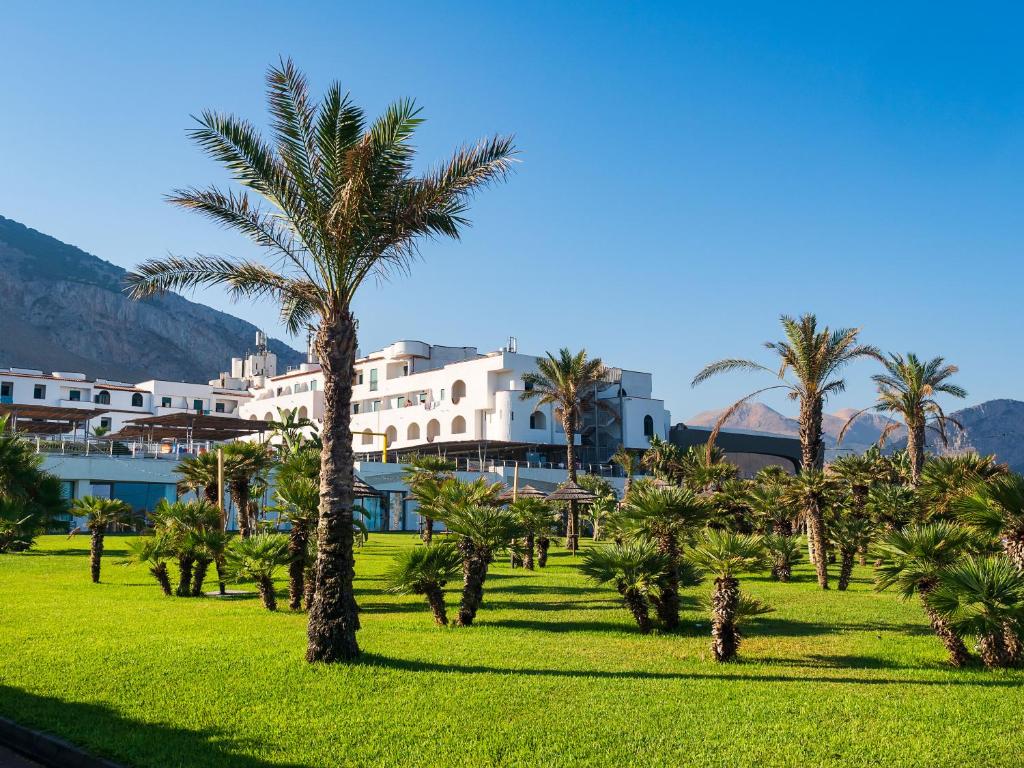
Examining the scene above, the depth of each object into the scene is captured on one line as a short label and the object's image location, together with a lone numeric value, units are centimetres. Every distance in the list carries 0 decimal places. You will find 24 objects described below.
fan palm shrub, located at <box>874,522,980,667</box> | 1177
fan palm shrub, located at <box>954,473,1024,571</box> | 1150
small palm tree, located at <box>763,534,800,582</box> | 2350
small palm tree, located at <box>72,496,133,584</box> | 2127
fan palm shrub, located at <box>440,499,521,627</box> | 1520
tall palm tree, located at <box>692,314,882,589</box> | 2859
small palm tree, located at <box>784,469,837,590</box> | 2250
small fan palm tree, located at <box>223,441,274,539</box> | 2488
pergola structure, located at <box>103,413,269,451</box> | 4553
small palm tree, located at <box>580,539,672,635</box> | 1430
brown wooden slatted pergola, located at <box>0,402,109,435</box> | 5031
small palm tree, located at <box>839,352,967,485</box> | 3541
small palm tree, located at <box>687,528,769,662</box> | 1187
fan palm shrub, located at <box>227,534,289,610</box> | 1650
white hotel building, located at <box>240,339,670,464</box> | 6247
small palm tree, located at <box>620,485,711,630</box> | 1495
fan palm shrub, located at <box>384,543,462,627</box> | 1431
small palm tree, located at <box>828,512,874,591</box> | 2206
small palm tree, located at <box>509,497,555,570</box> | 2670
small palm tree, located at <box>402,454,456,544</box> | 3658
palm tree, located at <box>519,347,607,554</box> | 4597
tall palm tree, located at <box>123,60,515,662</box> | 1182
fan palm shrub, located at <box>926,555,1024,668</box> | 1084
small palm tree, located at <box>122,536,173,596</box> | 1862
